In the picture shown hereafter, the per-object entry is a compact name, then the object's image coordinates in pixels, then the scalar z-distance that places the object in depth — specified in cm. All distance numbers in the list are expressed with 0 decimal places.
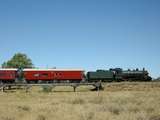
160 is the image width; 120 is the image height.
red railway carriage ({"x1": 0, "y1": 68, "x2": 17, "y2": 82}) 7006
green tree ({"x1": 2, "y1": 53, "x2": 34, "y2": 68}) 12131
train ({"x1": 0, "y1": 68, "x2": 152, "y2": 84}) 7044
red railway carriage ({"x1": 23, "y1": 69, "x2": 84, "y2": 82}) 7056
